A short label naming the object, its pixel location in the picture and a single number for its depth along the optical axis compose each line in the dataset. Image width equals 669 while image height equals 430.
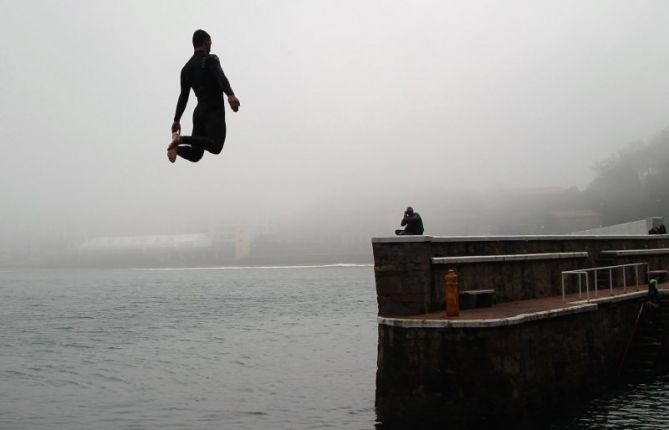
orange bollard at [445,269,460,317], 16.26
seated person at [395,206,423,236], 18.09
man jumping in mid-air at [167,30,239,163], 7.34
